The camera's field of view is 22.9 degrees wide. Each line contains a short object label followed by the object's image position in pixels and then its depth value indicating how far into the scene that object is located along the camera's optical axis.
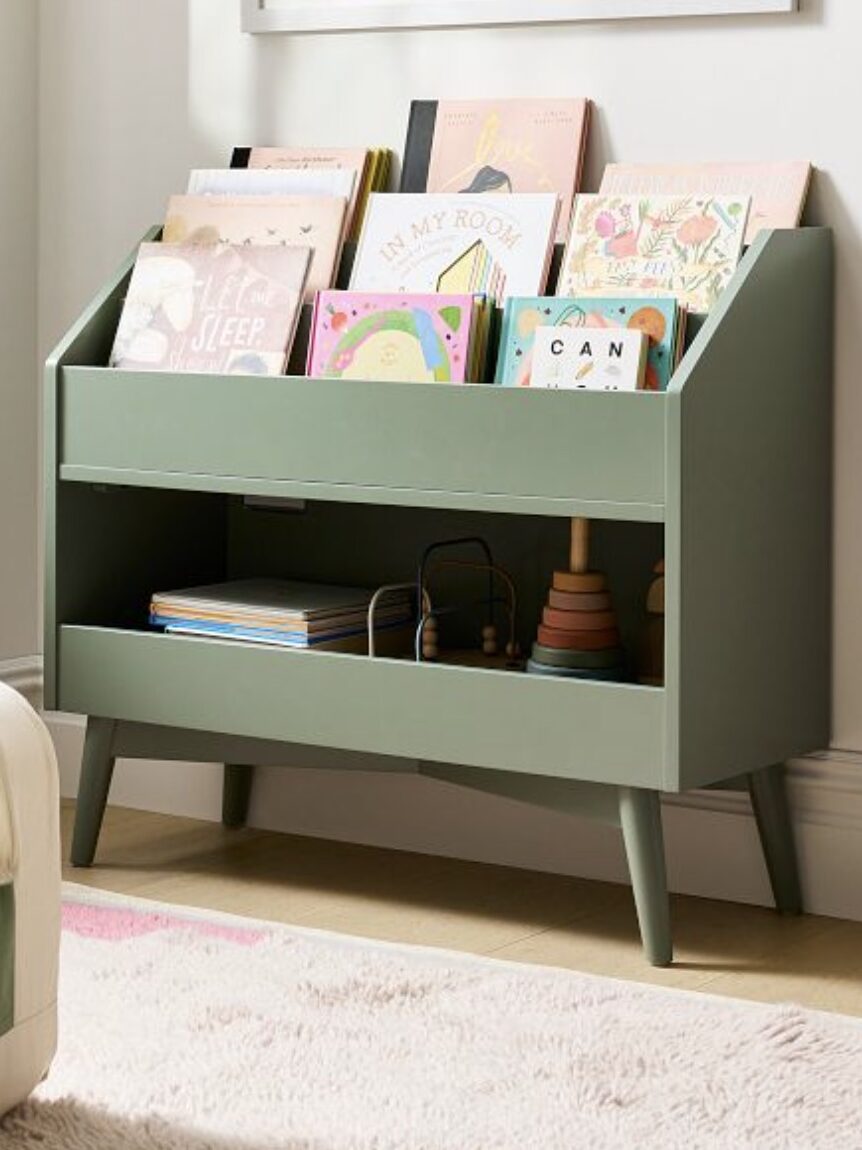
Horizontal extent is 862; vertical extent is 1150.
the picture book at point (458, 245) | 2.75
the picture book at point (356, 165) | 2.95
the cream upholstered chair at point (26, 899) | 1.83
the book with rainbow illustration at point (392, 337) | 2.65
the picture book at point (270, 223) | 2.90
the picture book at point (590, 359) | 2.52
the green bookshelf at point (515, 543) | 2.47
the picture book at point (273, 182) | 2.95
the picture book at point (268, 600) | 2.80
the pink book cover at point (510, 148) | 2.80
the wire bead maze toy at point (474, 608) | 2.83
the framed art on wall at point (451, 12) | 2.72
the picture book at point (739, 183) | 2.64
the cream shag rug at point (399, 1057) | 1.92
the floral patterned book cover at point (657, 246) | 2.61
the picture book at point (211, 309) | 2.82
